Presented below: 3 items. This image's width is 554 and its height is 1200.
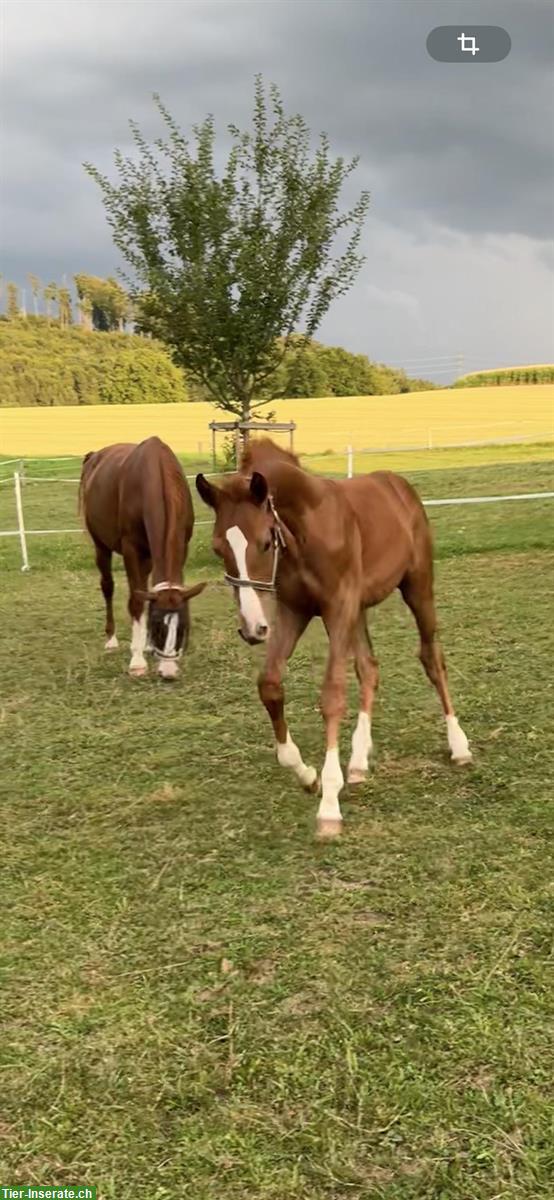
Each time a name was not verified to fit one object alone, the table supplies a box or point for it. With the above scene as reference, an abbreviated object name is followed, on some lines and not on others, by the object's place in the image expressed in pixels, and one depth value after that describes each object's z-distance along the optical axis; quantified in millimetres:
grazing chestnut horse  5535
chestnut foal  3381
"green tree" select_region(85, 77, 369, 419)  10461
